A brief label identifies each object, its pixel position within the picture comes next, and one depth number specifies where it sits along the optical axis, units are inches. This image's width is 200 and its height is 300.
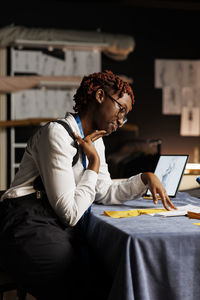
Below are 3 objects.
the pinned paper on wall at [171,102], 201.2
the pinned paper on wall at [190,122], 203.8
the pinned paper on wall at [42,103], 187.8
